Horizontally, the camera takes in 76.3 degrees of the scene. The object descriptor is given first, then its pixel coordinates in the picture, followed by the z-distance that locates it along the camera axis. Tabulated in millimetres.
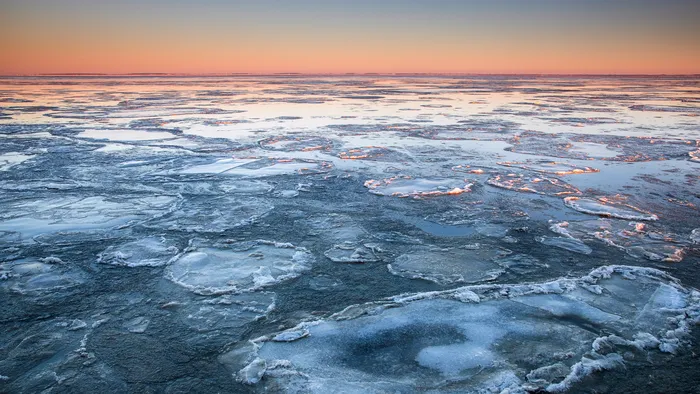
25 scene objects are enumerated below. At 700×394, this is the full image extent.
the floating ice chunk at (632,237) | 3957
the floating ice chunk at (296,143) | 9344
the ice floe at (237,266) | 3453
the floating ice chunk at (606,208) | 4938
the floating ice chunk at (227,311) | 2885
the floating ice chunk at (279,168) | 7133
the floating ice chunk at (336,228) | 4424
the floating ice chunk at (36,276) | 3369
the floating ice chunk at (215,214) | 4707
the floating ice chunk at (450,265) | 3564
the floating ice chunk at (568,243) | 4070
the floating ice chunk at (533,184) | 5980
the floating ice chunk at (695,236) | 4223
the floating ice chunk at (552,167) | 7085
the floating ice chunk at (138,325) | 2832
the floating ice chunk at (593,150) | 8359
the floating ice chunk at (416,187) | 5934
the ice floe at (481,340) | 2371
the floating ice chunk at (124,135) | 10570
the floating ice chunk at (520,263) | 3691
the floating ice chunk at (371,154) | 8266
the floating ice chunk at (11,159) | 7430
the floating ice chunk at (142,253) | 3824
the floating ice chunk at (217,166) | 7227
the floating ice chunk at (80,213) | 4648
